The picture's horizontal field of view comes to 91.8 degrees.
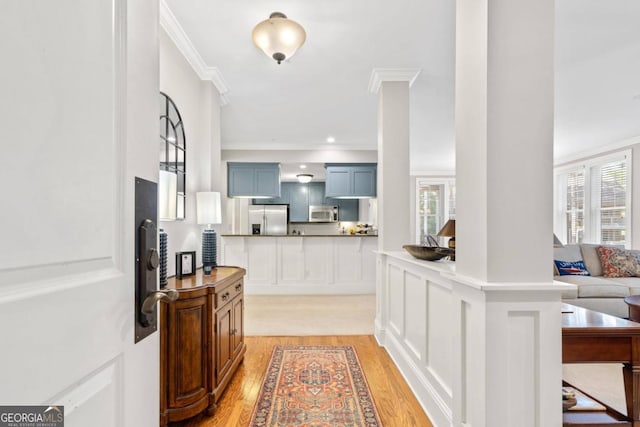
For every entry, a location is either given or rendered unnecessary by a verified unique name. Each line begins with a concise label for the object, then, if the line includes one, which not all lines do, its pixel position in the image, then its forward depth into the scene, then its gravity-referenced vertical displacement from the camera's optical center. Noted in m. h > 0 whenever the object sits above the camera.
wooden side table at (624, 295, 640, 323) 2.51 -0.78
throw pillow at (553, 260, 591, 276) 4.11 -0.74
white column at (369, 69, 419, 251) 3.11 +0.47
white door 0.42 +0.02
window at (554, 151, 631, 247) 4.85 +0.21
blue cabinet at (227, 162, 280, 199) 5.81 +0.58
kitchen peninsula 5.18 -0.85
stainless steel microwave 8.33 -0.03
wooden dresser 1.70 -0.81
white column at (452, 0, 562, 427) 1.22 -0.04
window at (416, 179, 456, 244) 7.95 +0.19
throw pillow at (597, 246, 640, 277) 4.07 -0.66
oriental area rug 1.89 -1.27
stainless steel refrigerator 7.58 -0.18
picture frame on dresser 2.15 -0.38
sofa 3.62 -0.83
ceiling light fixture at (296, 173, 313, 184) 7.57 +0.86
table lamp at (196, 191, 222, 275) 2.55 +0.00
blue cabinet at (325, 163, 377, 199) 5.91 +0.61
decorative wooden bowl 2.09 -0.28
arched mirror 2.32 +0.52
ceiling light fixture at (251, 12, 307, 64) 2.12 +1.24
